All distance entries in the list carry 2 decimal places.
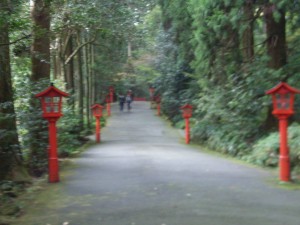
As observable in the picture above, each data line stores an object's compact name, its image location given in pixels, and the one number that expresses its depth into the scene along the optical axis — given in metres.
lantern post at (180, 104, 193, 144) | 18.91
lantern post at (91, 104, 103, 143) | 19.74
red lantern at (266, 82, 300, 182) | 8.37
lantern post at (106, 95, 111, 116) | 34.97
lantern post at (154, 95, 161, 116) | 33.97
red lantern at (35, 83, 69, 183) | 8.80
